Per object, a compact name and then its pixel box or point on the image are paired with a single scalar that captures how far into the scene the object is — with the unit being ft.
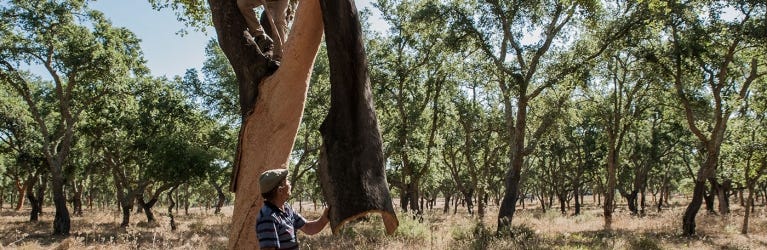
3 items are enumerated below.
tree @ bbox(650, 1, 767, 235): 53.21
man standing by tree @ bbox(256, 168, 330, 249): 9.74
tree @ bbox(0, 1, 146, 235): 57.62
